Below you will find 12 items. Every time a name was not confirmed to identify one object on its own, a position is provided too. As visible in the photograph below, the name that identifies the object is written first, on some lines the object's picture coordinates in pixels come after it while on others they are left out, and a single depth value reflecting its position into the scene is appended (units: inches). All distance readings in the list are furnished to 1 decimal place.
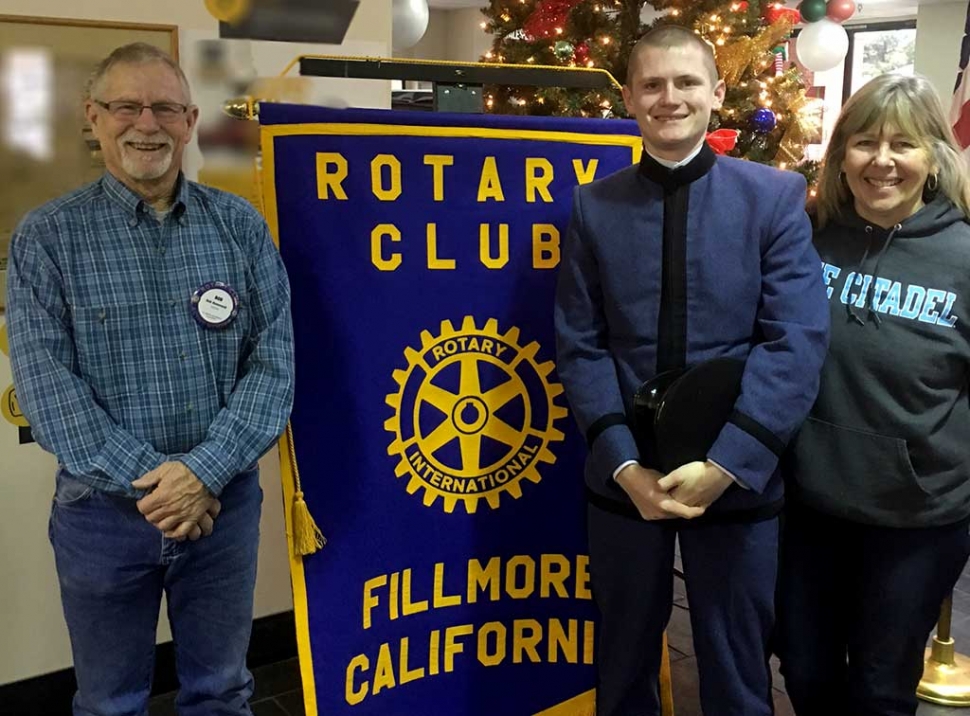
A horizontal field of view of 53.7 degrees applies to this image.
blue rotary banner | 77.6
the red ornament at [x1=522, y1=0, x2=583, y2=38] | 134.4
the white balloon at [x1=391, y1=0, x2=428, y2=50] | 163.9
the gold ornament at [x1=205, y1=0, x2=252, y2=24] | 94.3
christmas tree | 133.0
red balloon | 269.1
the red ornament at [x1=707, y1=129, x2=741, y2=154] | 95.6
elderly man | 64.2
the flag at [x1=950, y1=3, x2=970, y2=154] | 149.3
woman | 68.0
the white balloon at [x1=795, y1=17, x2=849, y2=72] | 257.9
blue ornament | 137.9
